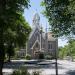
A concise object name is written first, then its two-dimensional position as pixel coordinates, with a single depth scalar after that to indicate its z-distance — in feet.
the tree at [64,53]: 165.02
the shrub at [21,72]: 28.81
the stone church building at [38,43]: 147.04
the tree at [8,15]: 17.97
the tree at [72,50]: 131.61
